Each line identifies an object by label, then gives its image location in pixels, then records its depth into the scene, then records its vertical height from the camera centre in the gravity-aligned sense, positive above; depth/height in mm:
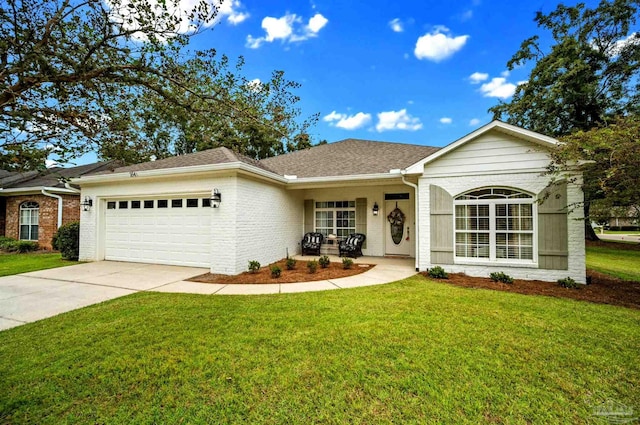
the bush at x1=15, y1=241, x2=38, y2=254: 11734 -1205
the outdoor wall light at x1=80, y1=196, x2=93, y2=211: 9219 +514
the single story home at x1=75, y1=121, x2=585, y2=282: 6516 +305
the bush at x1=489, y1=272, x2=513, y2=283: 6353 -1391
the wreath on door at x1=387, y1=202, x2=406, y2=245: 10031 -144
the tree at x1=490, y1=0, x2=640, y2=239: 14016 +8066
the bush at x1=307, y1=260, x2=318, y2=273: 7320 -1303
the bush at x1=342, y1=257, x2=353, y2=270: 7676 -1276
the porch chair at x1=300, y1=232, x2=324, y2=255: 10305 -917
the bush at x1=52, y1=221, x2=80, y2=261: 9516 -778
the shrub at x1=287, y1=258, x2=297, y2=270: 7707 -1284
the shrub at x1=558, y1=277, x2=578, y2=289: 6000 -1433
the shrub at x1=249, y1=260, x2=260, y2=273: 7309 -1274
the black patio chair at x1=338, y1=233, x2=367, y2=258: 9641 -973
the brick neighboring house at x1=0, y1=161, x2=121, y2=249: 12430 +532
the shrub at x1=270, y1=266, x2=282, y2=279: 6766 -1340
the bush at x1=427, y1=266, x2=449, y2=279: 6801 -1368
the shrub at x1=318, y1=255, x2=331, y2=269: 7906 -1267
